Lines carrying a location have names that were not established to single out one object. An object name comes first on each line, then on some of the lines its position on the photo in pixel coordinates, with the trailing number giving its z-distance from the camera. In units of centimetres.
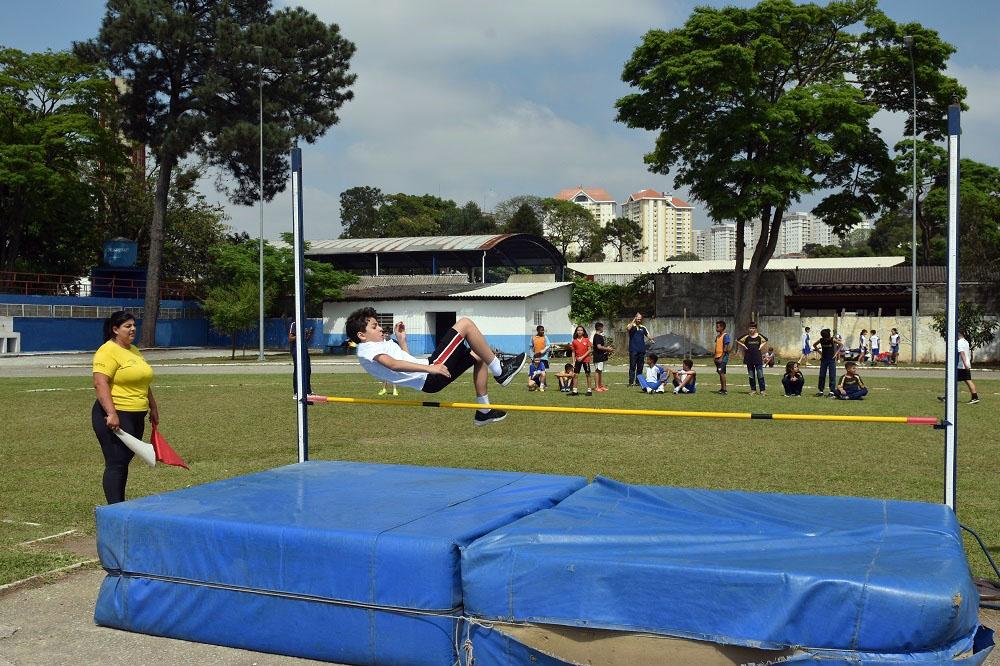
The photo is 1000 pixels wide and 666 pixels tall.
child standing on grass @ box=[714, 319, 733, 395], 2172
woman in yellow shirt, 719
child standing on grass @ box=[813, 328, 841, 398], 2101
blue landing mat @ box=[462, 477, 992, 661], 418
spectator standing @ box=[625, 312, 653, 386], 2342
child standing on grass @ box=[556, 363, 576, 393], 2187
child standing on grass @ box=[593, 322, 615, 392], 2226
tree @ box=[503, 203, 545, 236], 8650
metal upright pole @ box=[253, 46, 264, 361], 3769
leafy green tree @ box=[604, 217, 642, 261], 9069
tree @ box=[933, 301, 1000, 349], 3545
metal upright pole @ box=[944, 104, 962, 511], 666
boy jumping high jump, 793
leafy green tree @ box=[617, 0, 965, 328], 3612
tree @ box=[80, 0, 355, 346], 4281
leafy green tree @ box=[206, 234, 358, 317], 4562
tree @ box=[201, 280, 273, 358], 4125
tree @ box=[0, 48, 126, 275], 4597
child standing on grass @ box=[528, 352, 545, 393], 2298
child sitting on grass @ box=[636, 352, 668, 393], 2219
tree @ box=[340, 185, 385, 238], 9733
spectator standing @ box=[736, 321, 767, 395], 2133
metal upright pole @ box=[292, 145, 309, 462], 859
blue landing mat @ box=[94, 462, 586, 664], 502
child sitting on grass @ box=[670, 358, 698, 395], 2217
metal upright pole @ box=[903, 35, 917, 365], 3325
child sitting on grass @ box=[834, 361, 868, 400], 2041
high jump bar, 671
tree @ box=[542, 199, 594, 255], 8944
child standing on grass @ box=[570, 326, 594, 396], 2147
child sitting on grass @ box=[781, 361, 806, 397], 2130
